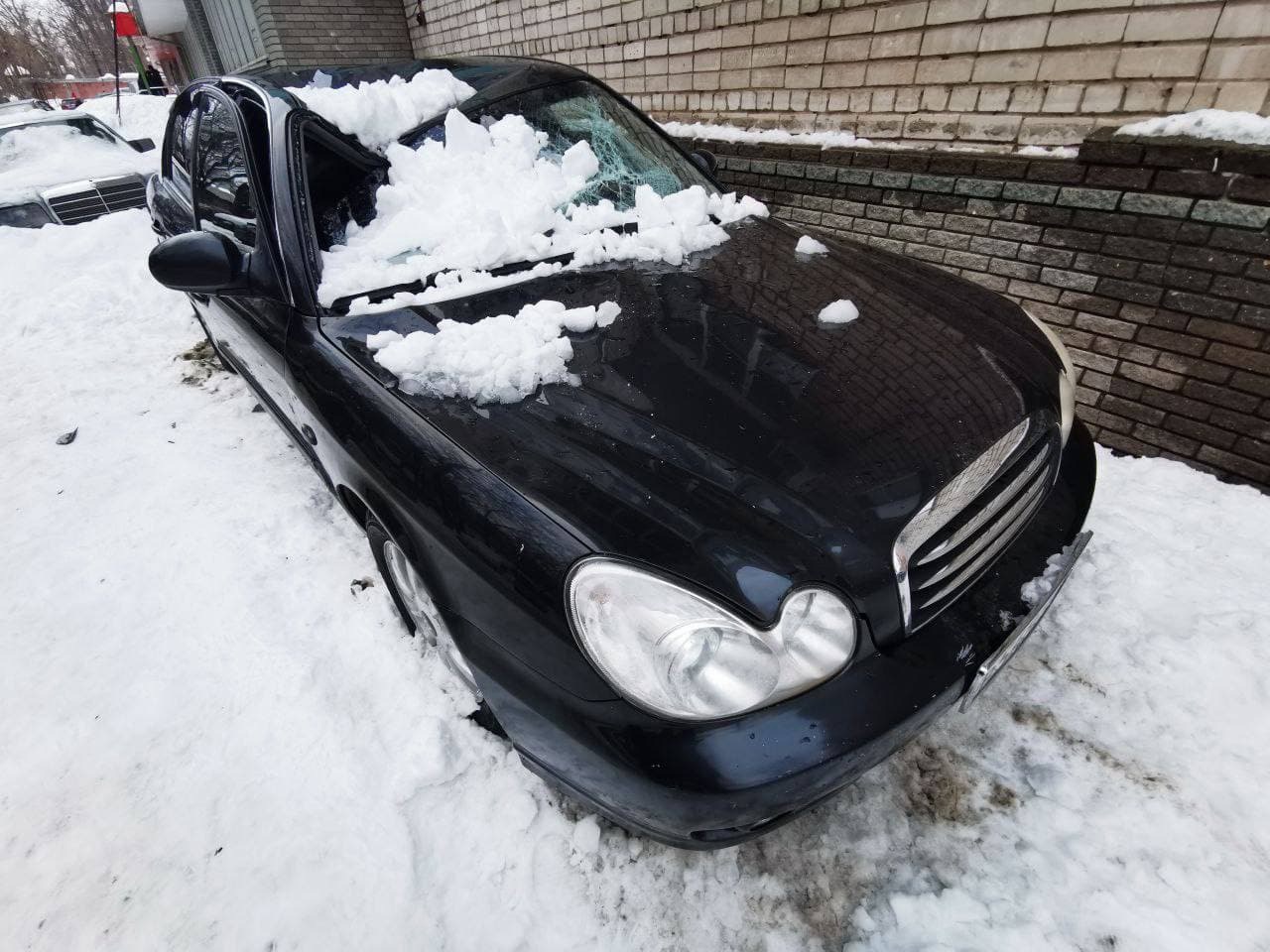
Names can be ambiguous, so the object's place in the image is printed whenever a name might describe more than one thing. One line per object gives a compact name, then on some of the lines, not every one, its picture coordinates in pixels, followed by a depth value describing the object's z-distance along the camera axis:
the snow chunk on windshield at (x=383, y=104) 2.05
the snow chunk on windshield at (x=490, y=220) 1.90
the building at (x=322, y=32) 8.34
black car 1.13
